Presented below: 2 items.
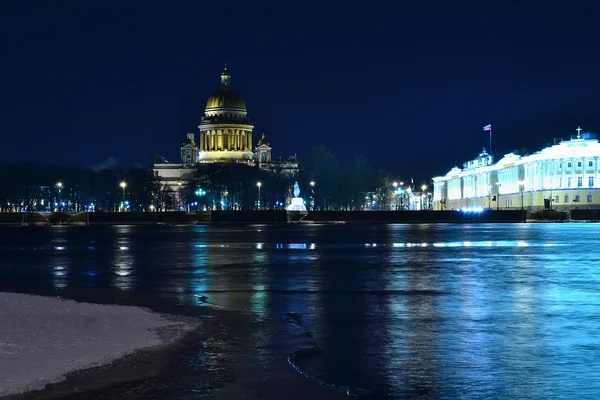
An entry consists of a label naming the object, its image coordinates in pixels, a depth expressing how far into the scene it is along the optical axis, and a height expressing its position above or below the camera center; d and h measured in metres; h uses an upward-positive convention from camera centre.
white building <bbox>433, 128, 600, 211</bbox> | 160.38 +6.79
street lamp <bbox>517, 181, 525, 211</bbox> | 175.82 +5.47
